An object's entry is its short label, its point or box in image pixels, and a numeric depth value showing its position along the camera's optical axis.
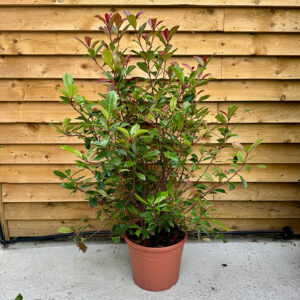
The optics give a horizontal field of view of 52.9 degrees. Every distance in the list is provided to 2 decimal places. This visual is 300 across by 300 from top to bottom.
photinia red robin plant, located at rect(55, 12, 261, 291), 1.32
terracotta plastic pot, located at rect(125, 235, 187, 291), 1.56
